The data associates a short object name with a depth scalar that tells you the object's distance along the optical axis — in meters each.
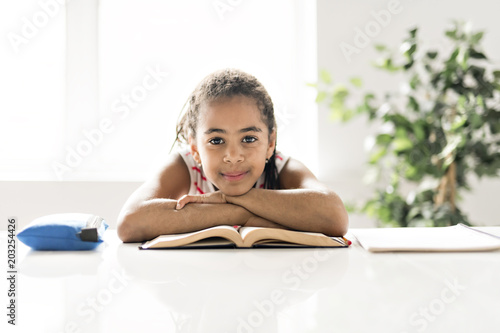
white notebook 0.96
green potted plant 2.12
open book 1.00
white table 0.52
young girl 1.11
